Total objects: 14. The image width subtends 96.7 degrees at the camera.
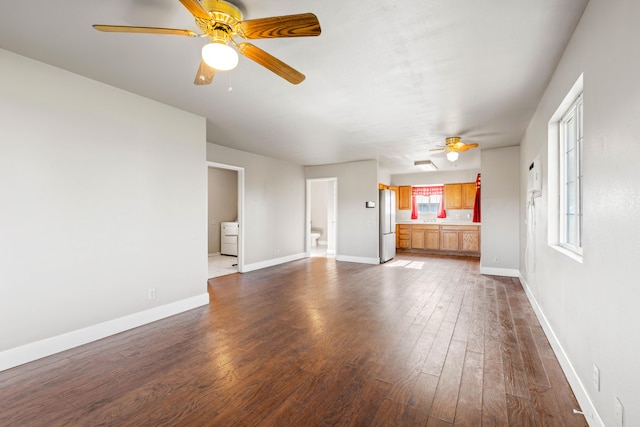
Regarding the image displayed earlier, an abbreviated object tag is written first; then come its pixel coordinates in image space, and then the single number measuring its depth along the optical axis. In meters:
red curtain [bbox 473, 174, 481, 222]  6.94
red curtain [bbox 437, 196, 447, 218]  8.96
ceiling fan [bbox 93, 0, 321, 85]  1.56
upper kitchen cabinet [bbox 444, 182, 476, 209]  8.40
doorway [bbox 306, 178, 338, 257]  9.91
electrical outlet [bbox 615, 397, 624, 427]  1.32
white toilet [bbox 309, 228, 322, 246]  9.55
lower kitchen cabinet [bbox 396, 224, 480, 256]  8.12
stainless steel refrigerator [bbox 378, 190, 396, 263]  6.93
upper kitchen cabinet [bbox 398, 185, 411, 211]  9.36
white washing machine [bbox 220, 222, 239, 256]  7.98
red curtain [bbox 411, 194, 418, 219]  9.34
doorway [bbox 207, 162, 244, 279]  7.99
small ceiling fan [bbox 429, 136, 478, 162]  4.72
